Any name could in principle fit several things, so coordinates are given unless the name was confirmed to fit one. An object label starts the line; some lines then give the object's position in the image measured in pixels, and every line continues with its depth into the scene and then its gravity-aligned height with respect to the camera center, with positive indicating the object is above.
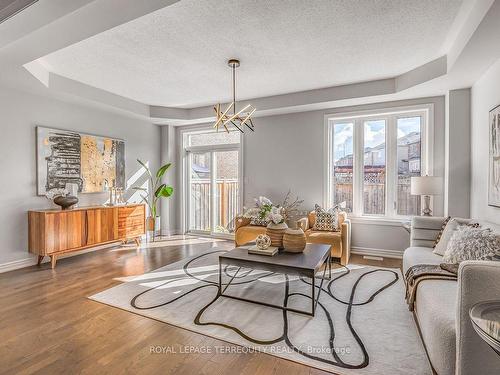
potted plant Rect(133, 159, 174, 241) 5.94 -0.15
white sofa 1.40 -0.80
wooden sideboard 3.94 -0.68
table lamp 3.82 +0.00
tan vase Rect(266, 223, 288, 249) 3.10 -0.55
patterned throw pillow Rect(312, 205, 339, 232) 4.38 -0.56
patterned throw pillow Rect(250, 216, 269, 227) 4.72 -0.63
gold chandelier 3.16 +0.82
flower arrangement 4.93 -0.44
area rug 1.99 -1.21
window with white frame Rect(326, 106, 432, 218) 4.54 +0.46
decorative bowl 4.16 -0.24
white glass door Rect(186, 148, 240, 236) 6.03 -0.13
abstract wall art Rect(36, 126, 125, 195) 4.29 +0.43
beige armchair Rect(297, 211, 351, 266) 4.00 -0.80
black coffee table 2.54 -0.75
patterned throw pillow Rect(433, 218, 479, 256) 2.88 -0.50
